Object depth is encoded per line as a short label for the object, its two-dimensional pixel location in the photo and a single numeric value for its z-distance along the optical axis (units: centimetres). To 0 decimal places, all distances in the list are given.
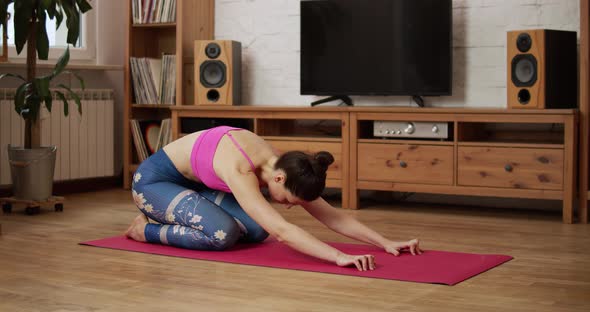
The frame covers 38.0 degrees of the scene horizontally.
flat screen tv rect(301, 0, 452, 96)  466
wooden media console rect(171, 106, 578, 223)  417
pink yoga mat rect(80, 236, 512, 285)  277
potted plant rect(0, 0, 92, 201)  433
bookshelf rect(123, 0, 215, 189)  535
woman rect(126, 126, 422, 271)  278
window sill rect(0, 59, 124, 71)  489
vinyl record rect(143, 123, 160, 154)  559
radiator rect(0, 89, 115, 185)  489
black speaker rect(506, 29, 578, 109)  421
